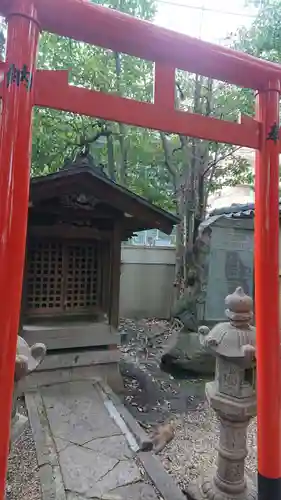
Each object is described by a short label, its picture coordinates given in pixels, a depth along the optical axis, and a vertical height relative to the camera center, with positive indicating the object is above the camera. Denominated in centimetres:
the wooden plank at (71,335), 518 -92
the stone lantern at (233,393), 294 -93
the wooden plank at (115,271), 570 +3
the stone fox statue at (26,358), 209 -54
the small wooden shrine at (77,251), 499 +30
